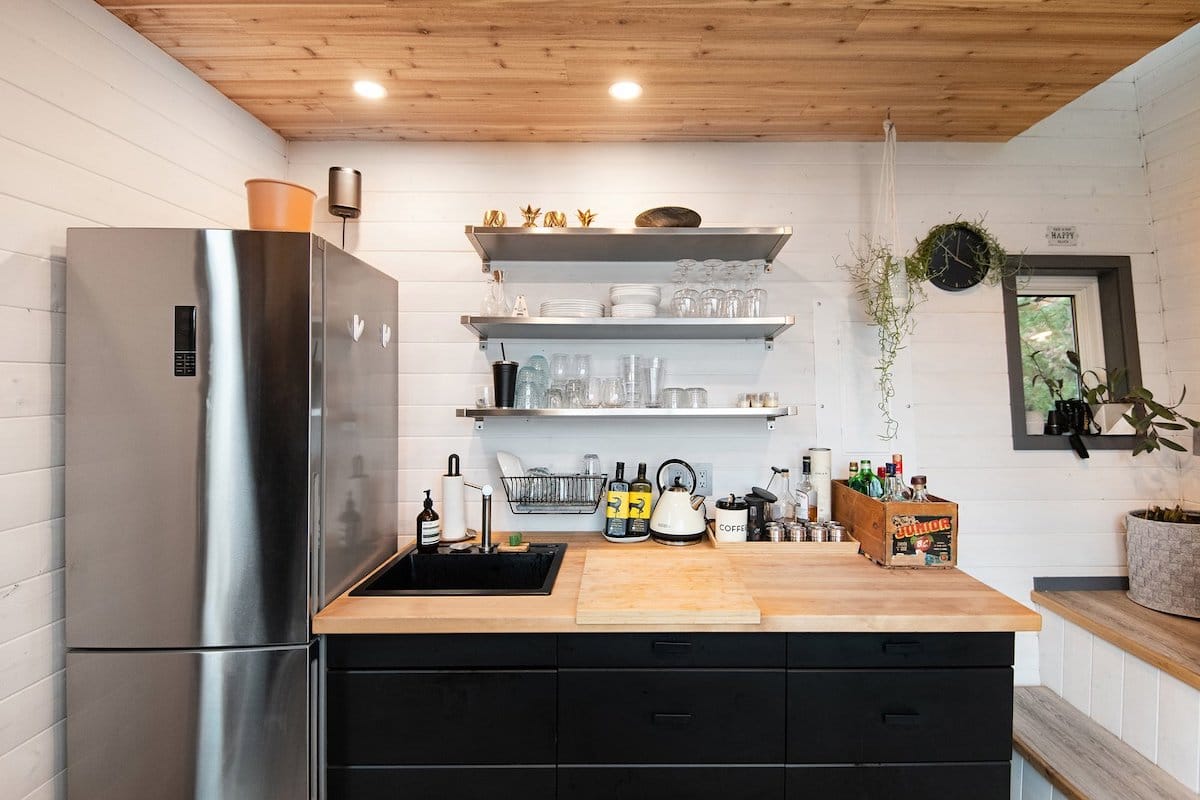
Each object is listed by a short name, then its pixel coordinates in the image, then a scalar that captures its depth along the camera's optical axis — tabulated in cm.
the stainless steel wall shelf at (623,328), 200
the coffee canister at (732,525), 207
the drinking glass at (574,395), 213
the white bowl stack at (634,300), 209
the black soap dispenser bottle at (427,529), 203
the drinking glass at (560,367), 225
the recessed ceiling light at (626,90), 193
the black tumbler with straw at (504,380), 209
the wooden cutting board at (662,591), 149
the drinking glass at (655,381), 216
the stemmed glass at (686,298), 209
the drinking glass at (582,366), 220
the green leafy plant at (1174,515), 204
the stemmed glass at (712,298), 210
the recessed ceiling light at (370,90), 194
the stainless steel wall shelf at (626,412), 201
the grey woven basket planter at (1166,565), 193
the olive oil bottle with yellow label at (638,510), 216
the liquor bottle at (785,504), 224
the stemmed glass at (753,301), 209
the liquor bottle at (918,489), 199
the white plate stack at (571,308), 208
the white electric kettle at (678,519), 211
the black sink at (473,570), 202
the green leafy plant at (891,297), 228
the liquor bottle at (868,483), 207
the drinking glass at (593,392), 214
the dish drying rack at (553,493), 220
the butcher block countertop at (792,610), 149
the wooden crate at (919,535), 189
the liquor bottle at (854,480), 216
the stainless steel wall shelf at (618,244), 202
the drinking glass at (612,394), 213
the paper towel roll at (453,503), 213
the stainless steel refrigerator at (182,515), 145
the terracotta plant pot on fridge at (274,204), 172
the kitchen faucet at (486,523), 202
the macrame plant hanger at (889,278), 226
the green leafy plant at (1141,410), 212
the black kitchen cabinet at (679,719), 150
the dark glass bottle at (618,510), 215
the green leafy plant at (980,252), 227
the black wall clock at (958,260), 230
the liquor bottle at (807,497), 218
